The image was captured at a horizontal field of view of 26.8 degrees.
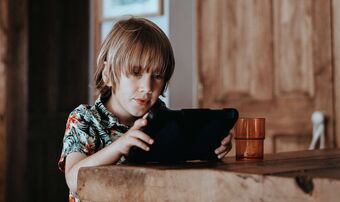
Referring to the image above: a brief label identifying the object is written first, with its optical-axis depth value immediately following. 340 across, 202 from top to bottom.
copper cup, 1.24
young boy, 1.36
